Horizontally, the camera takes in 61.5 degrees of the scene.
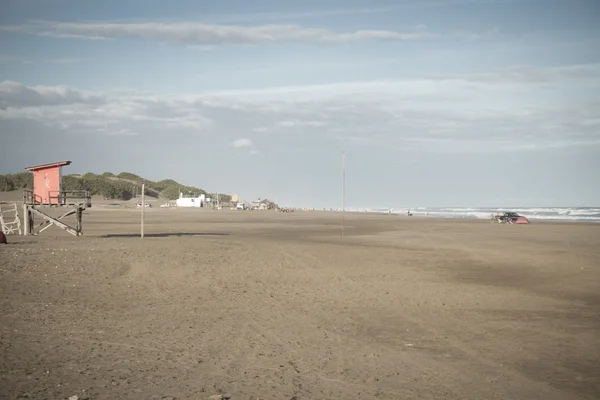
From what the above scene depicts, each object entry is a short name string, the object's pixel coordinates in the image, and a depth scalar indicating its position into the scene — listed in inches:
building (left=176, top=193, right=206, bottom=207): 4847.4
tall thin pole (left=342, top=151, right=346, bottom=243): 1394.2
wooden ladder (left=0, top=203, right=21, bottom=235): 1334.3
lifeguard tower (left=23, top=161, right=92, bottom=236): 1253.7
